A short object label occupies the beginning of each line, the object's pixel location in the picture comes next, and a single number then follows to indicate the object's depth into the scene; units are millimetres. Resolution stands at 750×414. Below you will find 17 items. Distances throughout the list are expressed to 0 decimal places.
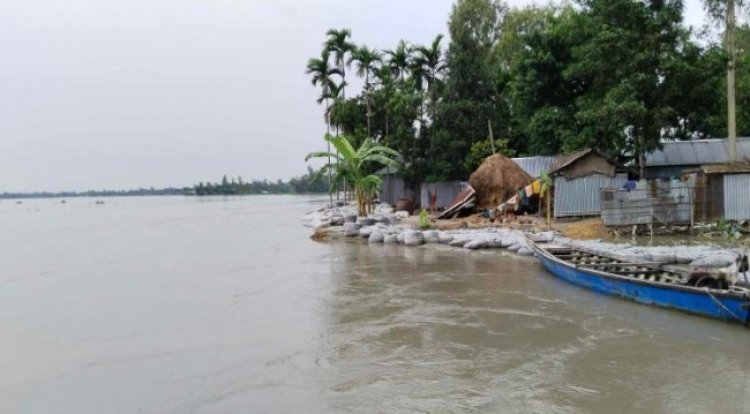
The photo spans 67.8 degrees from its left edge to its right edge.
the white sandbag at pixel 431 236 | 19044
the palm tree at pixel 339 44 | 34562
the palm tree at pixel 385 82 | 31784
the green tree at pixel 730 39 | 18281
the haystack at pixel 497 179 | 22234
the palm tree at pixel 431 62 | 31609
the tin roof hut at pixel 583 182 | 19938
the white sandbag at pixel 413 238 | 19062
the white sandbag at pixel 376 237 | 20297
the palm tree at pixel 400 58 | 35250
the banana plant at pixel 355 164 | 23766
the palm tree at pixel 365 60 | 34219
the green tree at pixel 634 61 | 18719
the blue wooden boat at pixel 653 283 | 7898
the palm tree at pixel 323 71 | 35594
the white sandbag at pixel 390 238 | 19819
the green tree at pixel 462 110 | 25875
